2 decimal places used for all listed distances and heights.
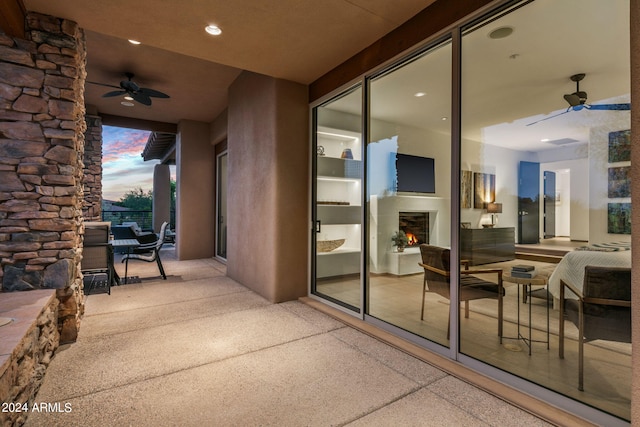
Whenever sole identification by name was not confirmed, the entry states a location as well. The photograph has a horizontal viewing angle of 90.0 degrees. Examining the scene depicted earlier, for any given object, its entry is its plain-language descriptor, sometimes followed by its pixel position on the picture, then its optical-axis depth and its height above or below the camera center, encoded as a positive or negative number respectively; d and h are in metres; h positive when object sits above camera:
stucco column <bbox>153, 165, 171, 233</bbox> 12.67 +0.60
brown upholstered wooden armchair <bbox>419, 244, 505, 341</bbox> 2.39 -0.57
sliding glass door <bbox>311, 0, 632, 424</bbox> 1.80 +0.08
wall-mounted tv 2.86 +0.34
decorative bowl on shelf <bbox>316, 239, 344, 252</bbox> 4.05 -0.45
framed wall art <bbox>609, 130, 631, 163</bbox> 1.70 +0.35
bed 1.74 -0.29
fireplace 2.93 -0.15
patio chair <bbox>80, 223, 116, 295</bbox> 4.23 -0.53
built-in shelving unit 3.70 +0.15
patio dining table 4.69 -0.52
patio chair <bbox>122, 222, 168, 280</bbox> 5.34 -0.64
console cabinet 2.30 -0.26
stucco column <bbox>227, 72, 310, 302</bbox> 4.17 +0.31
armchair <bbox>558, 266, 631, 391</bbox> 1.75 -0.56
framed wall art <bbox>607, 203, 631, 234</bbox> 1.67 -0.04
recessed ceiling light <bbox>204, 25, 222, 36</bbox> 2.98 +1.71
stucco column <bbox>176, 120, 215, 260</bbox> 7.66 +0.46
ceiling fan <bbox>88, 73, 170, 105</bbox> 4.81 +1.82
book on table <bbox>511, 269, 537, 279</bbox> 2.17 -0.44
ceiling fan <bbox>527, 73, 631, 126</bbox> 1.73 +0.62
